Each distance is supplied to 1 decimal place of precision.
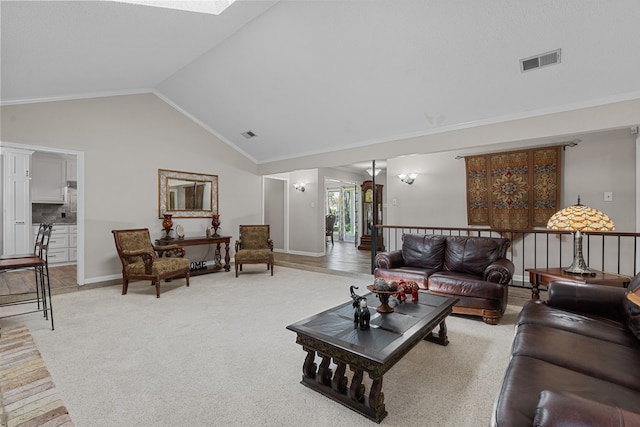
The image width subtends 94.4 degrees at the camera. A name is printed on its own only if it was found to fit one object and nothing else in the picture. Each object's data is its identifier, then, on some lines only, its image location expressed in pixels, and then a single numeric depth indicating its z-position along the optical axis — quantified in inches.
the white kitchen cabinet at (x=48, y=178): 253.8
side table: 110.1
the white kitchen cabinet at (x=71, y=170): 269.9
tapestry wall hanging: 191.6
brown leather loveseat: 125.0
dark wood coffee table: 66.5
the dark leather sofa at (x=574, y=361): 35.5
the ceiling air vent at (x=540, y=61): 118.7
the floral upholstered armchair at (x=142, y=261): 167.5
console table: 209.2
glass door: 429.7
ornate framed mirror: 219.9
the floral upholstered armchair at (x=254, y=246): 216.5
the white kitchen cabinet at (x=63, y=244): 251.8
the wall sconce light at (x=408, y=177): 247.6
